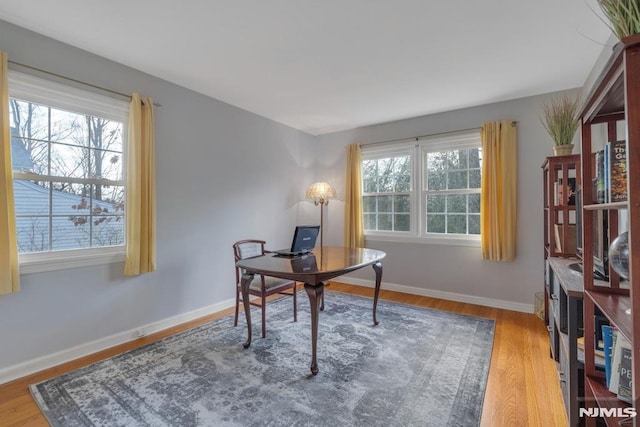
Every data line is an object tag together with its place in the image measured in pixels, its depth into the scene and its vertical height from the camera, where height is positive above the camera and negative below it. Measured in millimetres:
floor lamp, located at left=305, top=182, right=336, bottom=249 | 4109 +328
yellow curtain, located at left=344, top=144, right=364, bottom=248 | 4277 +177
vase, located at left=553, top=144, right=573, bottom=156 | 2316 +515
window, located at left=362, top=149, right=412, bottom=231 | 4074 +319
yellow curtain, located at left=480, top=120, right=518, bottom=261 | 3209 +252
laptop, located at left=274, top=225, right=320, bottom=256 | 2584 -249
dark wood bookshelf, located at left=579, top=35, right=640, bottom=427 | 783 -20
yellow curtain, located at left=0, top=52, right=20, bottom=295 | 1849 +78
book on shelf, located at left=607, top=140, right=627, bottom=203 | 1016 +145
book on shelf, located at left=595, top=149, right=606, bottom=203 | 1123 +134
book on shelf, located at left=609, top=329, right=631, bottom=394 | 1021 -537
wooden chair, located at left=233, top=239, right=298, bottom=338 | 2502 -642
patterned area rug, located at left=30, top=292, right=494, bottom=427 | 1588 -1105
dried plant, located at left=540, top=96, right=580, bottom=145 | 2354 +722
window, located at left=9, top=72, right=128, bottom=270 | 2037 +386
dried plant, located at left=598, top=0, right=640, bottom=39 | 854 +605
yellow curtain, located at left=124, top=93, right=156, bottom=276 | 2484 +204
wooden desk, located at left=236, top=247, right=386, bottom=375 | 1984 -401
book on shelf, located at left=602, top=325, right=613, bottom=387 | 1115 -525
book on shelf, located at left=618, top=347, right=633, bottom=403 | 1002 -579
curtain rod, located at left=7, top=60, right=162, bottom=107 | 1976 +1042
